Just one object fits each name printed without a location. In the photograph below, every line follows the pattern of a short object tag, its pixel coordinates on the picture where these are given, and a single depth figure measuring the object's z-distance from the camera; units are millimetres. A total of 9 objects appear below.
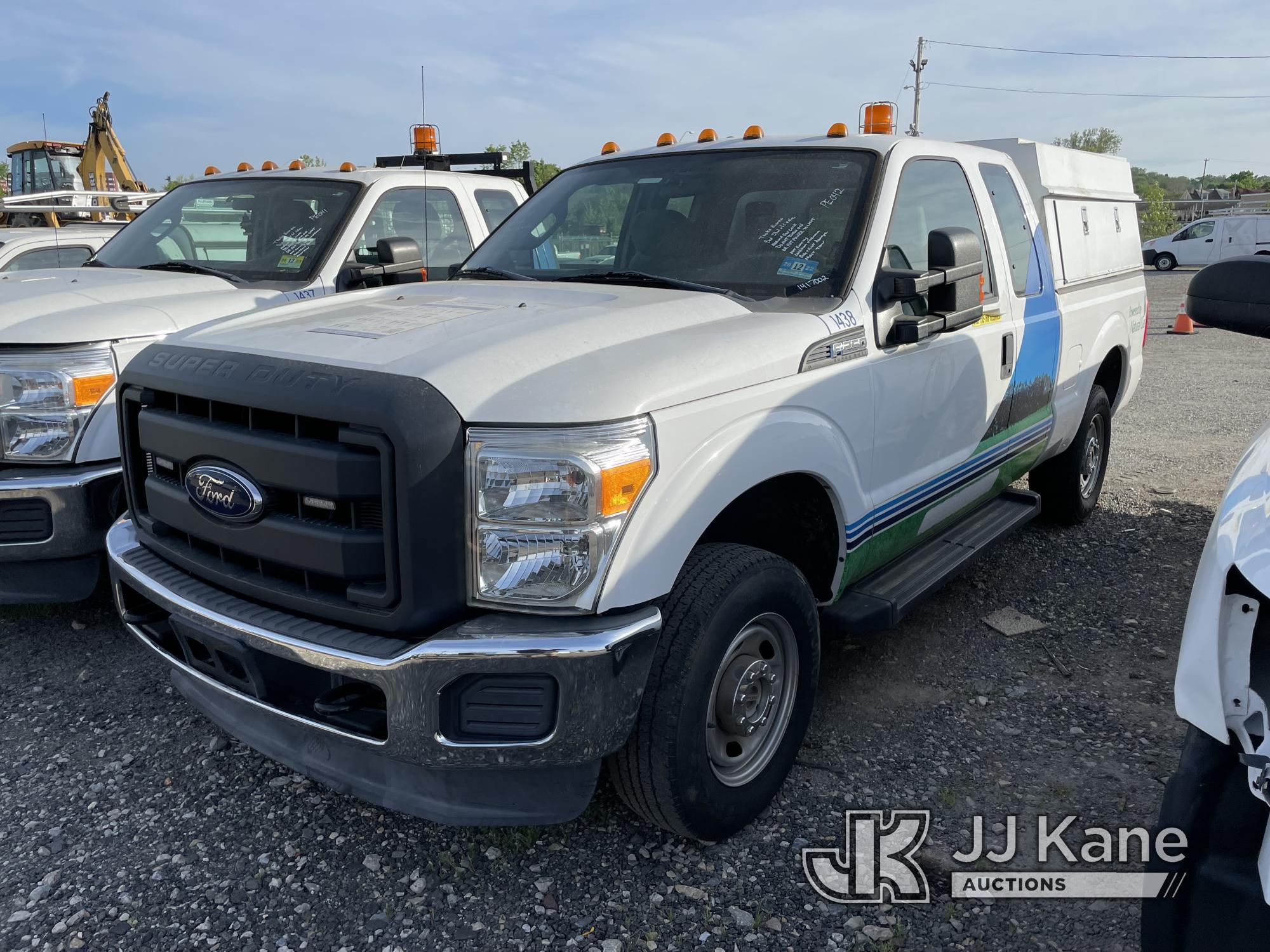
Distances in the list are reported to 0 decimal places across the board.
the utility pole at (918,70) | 42688
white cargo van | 27078
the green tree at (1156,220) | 48969
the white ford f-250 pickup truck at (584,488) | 2227
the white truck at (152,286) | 3654
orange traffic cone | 15214
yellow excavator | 9242
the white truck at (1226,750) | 1588
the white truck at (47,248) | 7156
